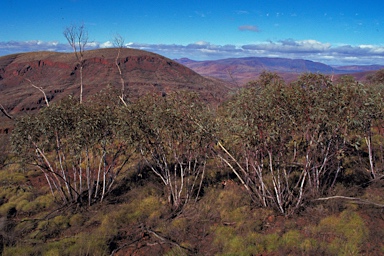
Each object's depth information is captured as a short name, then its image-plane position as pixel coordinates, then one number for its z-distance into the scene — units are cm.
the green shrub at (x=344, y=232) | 801
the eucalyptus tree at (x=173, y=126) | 1102
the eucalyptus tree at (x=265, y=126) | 934
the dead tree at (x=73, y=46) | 1831
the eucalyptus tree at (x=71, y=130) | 1175
